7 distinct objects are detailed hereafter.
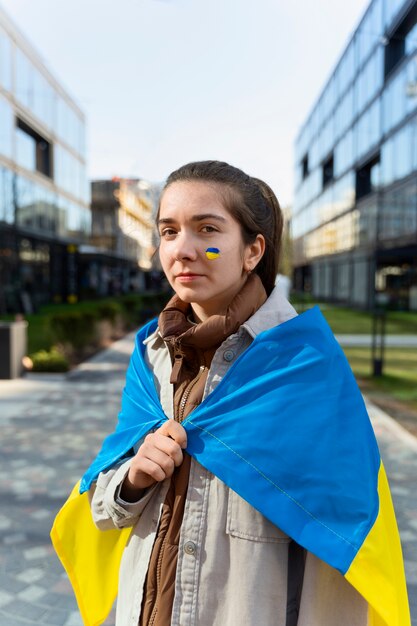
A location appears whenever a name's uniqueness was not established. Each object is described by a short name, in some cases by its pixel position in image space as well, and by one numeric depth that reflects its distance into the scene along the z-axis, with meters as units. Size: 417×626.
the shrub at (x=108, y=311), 16.07
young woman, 1.40
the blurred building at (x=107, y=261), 38.31
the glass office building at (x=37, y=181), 26.53
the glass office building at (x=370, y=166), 26.22
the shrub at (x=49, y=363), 10.84
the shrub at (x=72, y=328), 12.58
